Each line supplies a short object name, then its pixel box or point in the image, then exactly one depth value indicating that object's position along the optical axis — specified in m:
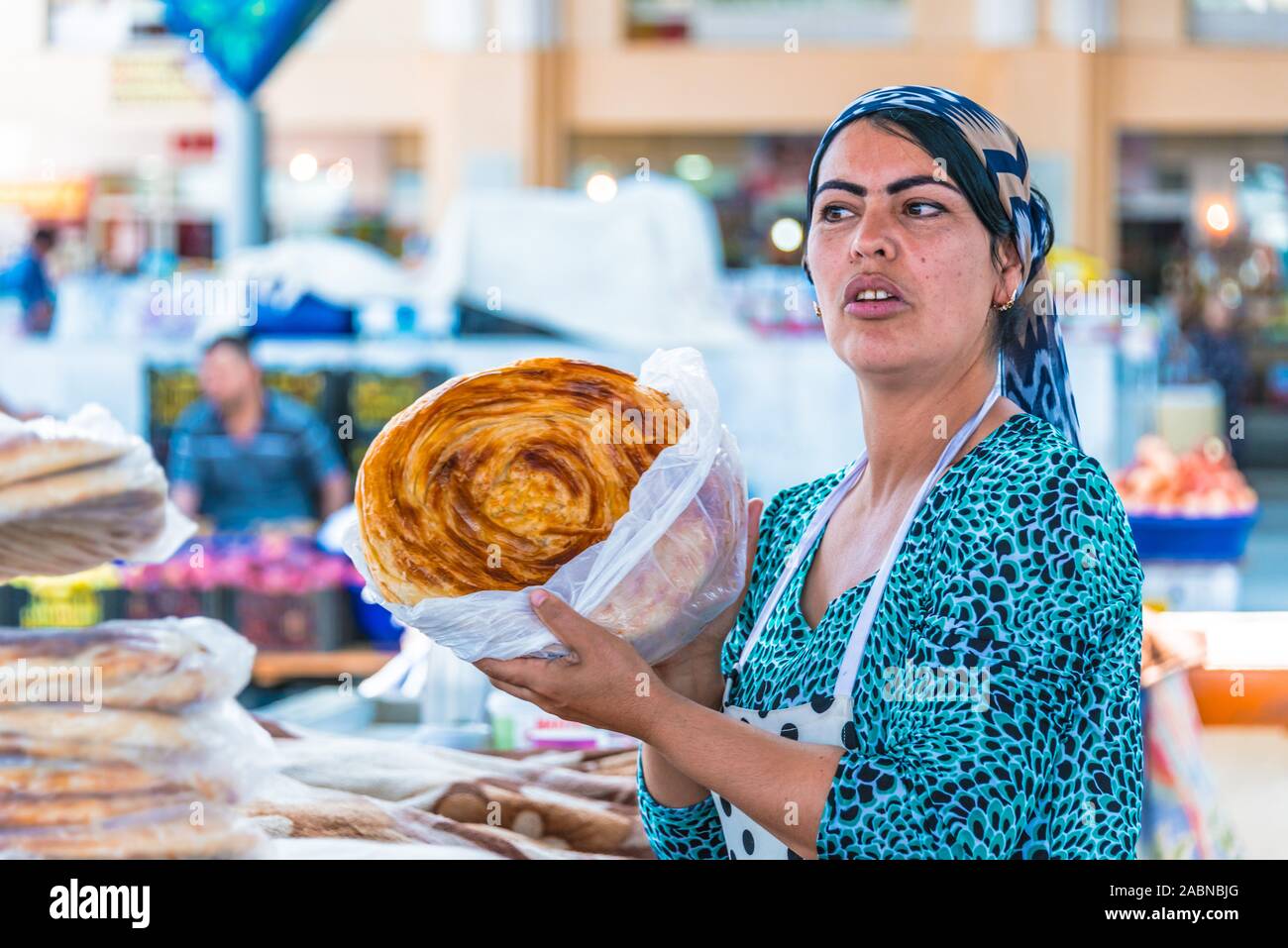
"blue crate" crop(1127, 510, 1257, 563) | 5.54
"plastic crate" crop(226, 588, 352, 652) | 4.93
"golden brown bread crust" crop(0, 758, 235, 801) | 2.01
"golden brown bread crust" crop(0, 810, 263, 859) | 1.97
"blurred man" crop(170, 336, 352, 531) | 5.80
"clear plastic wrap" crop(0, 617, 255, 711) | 2.05
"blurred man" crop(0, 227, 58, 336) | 8.94
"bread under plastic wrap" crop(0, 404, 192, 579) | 2.06
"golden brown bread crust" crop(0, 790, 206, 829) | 1.99
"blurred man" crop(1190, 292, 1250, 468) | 13.23
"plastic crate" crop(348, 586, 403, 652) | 5.07
